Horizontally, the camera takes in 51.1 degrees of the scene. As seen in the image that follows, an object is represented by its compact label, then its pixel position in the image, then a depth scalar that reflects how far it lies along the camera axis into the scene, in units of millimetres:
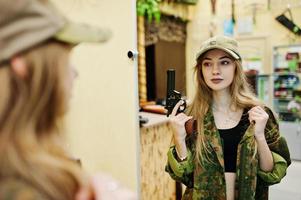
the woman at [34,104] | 441
